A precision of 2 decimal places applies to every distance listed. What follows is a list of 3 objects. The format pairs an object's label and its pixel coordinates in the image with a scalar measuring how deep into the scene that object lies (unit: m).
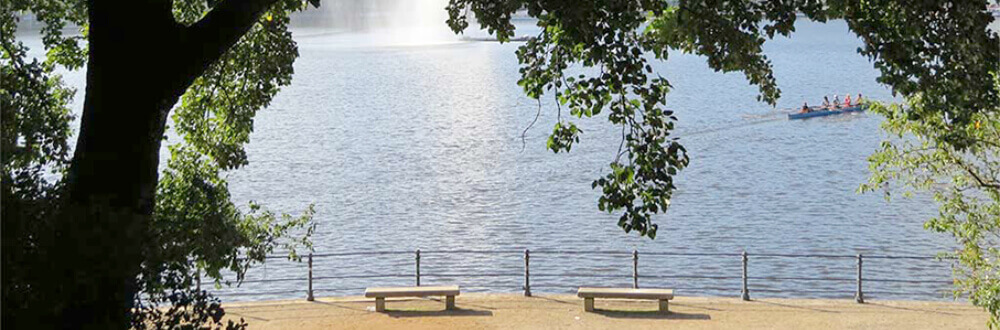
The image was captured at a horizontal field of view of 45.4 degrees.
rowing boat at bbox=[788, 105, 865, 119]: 60.06
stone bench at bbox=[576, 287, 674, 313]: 18.20
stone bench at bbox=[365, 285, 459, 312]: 18.39
